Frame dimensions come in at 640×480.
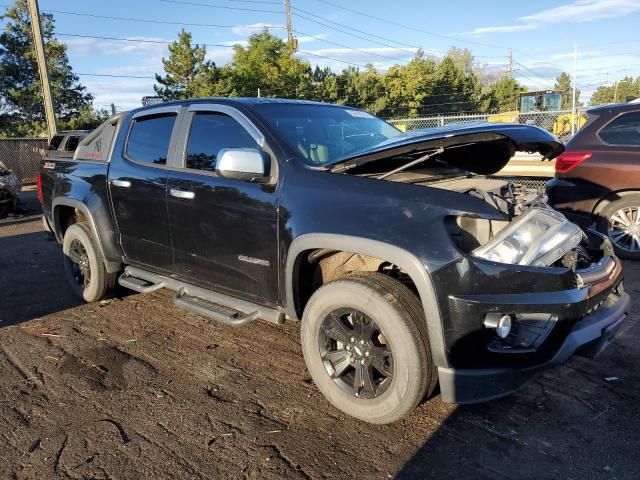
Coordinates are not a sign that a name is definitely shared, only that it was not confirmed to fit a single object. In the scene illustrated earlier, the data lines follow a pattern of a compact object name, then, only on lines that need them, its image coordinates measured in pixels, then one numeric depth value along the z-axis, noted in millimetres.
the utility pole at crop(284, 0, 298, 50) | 45844
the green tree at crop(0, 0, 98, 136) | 37844
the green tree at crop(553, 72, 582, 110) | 99625
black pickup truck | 2652
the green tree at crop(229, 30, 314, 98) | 44625
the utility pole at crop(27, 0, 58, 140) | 16938
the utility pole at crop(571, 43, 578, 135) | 13613
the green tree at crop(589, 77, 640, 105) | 98831
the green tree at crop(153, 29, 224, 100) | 39700
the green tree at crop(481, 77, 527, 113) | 57750
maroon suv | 6109
